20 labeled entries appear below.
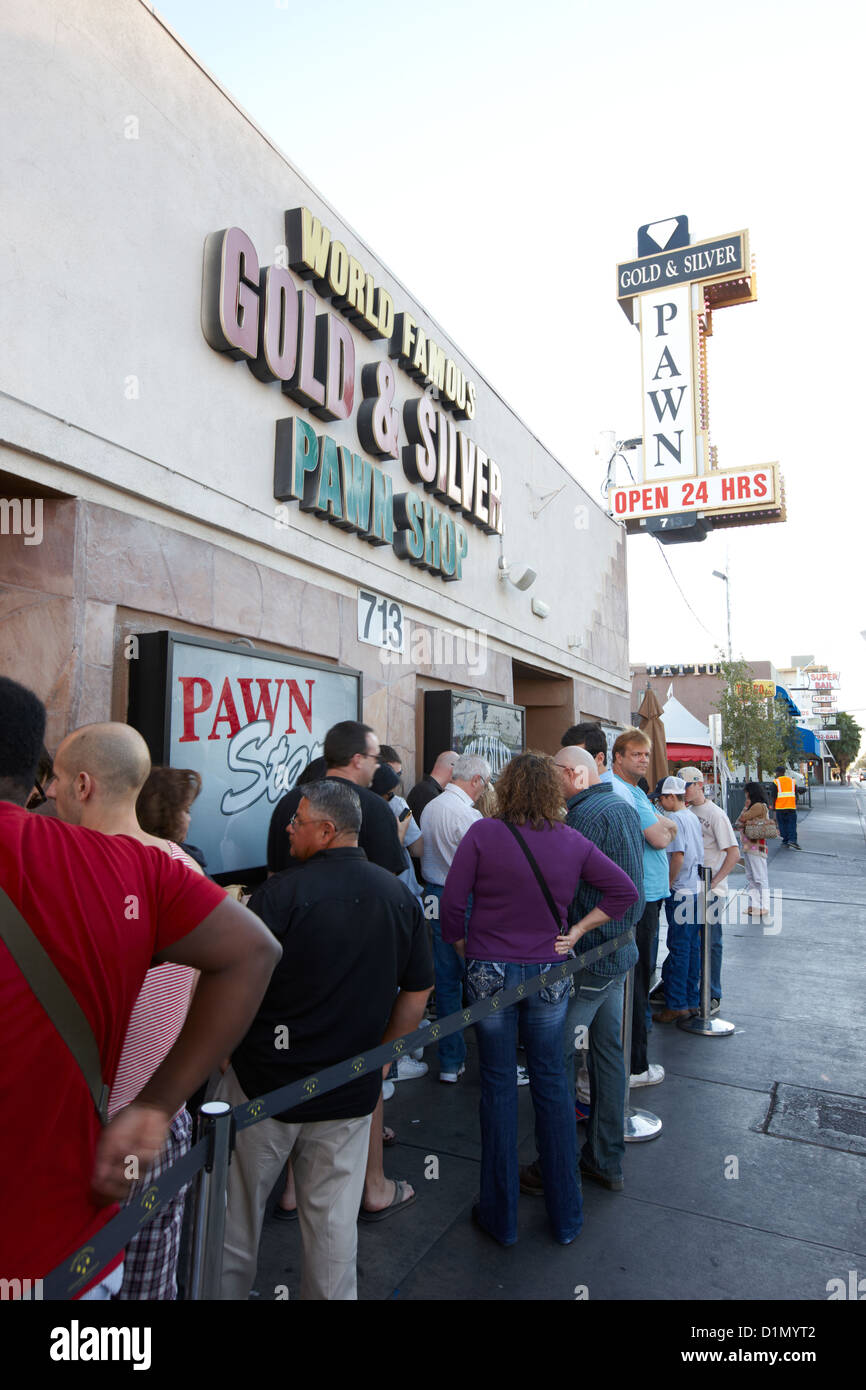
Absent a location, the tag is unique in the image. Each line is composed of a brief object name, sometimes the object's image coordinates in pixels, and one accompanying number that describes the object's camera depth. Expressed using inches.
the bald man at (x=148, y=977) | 83.4
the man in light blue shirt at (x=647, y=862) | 205.6
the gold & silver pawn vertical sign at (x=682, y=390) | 676.7
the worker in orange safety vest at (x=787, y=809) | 718.5
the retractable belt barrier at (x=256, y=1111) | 57.8
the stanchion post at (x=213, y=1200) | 79.6
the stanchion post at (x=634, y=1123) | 175.6
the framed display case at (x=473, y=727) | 322.7
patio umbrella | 557.0
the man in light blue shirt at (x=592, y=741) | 193.4
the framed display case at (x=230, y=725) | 187.8
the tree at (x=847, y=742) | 3708.2
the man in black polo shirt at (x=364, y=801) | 152.8
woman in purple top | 135.7
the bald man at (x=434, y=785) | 258.5
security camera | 412.8
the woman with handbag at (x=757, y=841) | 395.2
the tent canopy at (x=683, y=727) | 914.1
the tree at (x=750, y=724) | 1184.8
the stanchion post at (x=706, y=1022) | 247.1
